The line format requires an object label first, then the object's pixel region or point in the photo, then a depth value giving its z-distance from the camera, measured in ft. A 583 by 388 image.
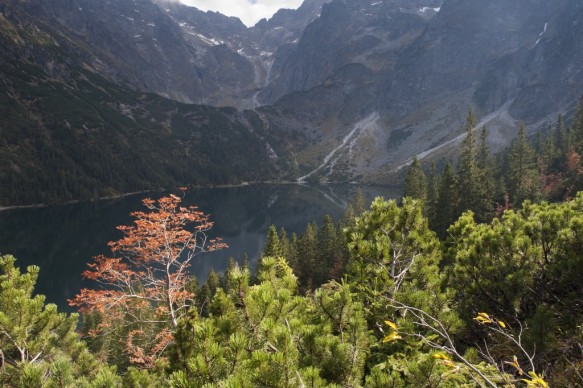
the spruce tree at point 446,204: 174.81
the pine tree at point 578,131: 224.45
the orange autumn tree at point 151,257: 46.88
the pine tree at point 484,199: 174.13
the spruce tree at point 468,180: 176.76
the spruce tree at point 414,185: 201.57
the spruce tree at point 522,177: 179.52
